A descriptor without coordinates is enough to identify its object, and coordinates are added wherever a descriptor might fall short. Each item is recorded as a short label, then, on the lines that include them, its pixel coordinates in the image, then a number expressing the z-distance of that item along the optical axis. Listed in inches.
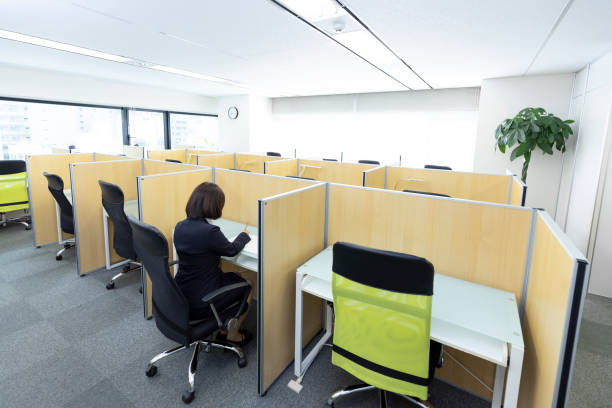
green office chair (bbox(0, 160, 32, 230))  174.1
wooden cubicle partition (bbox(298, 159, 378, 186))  161.0
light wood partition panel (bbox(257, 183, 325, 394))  67.5
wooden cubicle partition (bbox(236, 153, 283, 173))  193.0
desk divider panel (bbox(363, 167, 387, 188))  125.8
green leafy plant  157.6
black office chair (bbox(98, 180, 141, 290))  106.3
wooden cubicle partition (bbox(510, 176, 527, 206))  87.7
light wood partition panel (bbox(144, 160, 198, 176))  124.7
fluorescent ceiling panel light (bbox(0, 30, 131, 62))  133.2
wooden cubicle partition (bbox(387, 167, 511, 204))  123.0
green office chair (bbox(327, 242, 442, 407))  49.4
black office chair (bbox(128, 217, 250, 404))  64.1
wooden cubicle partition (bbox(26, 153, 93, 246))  154.6
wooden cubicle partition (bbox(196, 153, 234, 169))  176.5
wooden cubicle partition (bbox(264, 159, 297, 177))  155.3
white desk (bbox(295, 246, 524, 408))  50.4
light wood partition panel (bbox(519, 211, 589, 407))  38.5
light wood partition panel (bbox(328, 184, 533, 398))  65.4
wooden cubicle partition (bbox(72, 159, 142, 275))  126.3
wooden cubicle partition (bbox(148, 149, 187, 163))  210.8
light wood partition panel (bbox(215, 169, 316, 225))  98.8
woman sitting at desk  70.9
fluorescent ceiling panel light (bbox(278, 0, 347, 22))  94.6
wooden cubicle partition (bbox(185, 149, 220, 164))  214.2
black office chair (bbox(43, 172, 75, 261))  127.8
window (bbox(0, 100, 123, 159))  220.1
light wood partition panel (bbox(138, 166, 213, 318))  93.8
